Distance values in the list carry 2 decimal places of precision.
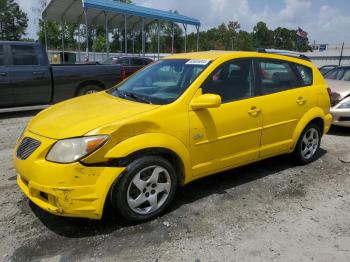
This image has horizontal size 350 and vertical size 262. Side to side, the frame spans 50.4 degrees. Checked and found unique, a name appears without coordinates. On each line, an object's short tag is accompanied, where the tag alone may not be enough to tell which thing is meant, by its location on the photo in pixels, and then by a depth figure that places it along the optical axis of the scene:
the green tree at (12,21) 77.32
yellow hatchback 3.18
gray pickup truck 8.49
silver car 7.38
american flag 39.45
